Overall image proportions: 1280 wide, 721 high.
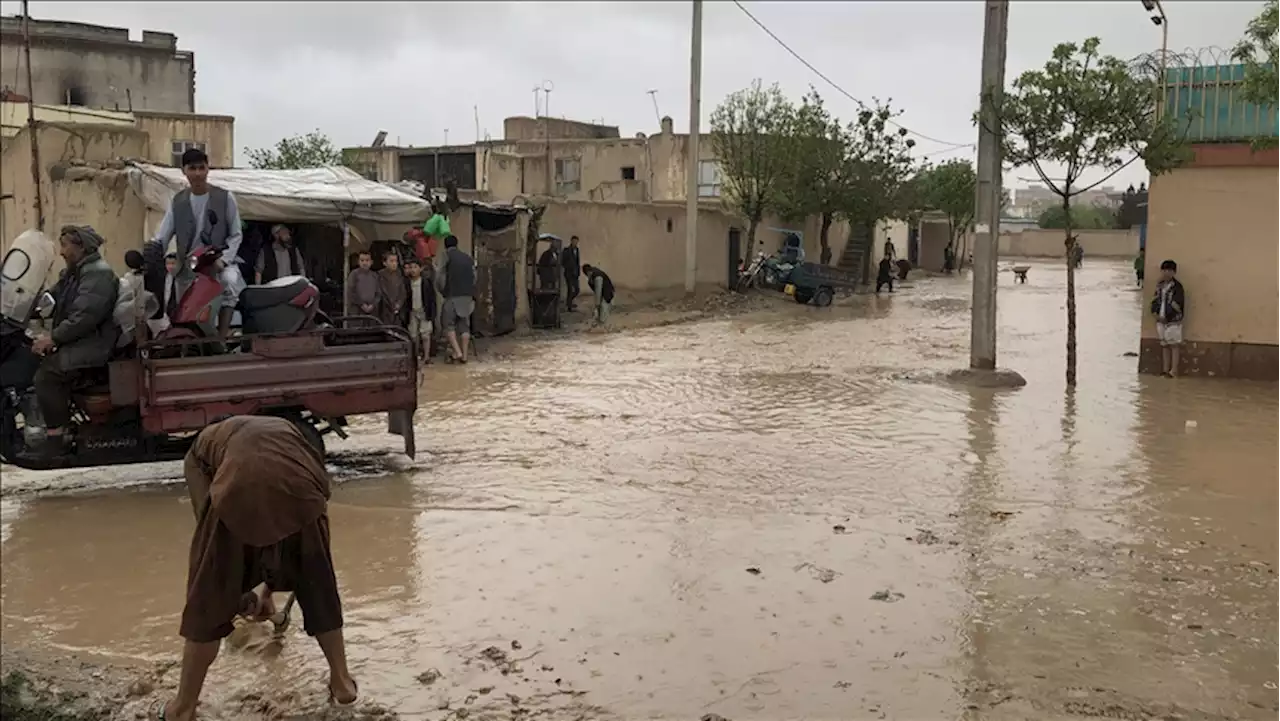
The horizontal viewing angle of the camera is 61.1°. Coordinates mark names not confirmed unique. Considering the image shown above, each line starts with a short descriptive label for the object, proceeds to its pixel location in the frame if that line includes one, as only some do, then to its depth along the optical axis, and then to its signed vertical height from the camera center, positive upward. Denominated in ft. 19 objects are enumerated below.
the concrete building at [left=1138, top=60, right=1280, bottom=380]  45.44 +0.95
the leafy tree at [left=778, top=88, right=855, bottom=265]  111.55 +8.08
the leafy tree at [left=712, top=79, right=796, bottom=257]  108.78 +9.81
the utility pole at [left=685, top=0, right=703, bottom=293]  85.56 +8.40
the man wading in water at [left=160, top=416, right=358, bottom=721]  13.20 -3.68
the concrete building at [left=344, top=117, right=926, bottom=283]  142.00 +10.56
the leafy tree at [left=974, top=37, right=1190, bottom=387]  42.37 +5.27
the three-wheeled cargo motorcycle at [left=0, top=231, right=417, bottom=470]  24.39 -3.12
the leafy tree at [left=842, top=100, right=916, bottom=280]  115.65 +8.32
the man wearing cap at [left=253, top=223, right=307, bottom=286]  47.55 -0.76
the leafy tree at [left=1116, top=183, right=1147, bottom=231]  233.92 +9.01
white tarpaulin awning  45.39 +2.06
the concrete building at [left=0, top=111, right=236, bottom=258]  50.42 +3.28
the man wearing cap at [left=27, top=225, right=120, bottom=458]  23.66 -1.84
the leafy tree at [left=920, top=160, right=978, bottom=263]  162.20 +8.71
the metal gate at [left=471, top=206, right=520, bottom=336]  61.21 -1.34
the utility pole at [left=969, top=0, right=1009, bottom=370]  46.75 +2.09
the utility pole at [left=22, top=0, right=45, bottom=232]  48.03 +4.37
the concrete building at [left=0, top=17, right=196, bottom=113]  129.80 +21.33
